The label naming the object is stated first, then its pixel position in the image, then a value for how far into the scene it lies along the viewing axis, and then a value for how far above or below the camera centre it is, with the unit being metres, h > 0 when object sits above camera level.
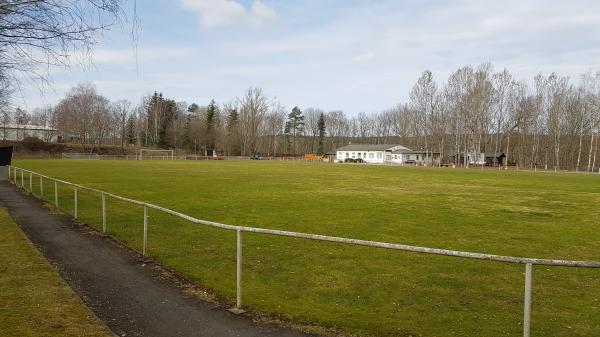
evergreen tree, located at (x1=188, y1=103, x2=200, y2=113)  154.50 +10.33
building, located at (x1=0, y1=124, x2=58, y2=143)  114.81 +0.63
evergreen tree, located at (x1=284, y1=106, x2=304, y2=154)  165.57 +5.94
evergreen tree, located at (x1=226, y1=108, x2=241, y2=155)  136.88 +2.65
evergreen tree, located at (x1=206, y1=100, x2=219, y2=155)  132.38 +4.64
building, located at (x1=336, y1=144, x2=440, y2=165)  120.94 -2.25
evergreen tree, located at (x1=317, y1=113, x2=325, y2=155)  154.50 +3.79
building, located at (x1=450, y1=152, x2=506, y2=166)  98.19 -2.11
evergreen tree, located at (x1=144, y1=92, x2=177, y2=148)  127.68 +5.51
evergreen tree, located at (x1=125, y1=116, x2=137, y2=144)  132.62 +2.04
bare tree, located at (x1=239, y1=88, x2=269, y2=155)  138.50 +6.21
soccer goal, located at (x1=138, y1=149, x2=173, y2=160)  105.34 -3.51
